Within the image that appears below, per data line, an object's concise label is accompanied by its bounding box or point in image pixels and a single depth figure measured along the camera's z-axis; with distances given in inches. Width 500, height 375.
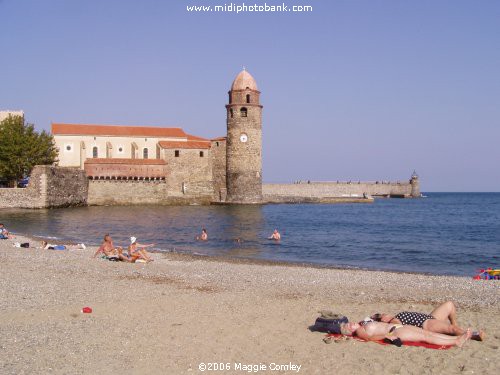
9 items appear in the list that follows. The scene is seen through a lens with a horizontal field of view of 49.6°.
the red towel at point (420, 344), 257.1
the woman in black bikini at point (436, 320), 267.7
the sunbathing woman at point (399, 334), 259.6
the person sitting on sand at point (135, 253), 577.0
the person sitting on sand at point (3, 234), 800.3
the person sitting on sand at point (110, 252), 571.8
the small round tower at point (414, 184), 3506.4
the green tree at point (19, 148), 1786.4
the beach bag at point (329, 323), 279.8
